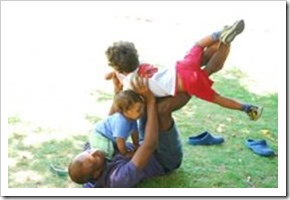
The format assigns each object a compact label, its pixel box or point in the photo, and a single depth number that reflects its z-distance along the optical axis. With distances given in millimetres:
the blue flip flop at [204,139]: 5386
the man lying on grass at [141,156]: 4389
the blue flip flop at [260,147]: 5246
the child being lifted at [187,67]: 4546
